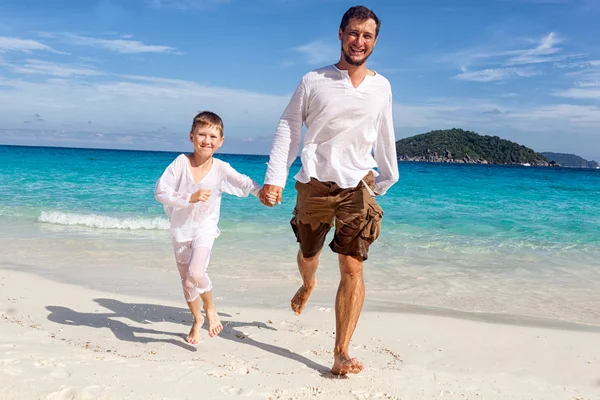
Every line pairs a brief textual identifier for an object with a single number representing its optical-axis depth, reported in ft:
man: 12.69
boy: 14.14
